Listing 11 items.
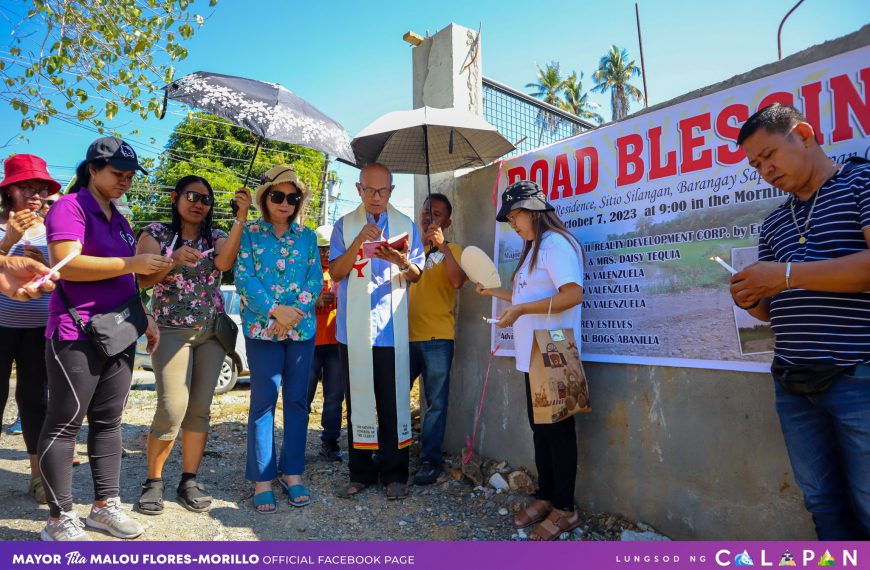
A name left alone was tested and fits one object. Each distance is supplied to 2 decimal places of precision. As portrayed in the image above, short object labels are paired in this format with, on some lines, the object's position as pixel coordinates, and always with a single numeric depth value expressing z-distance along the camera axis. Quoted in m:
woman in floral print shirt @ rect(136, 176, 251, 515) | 3.16
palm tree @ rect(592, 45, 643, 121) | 40.84
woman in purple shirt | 2.57
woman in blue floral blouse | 3.30
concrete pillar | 4.59
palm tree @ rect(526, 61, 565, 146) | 39.34
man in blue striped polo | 1.83
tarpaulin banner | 2.40
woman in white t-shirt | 2.86
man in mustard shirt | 3.88
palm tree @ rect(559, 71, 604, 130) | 40.38
